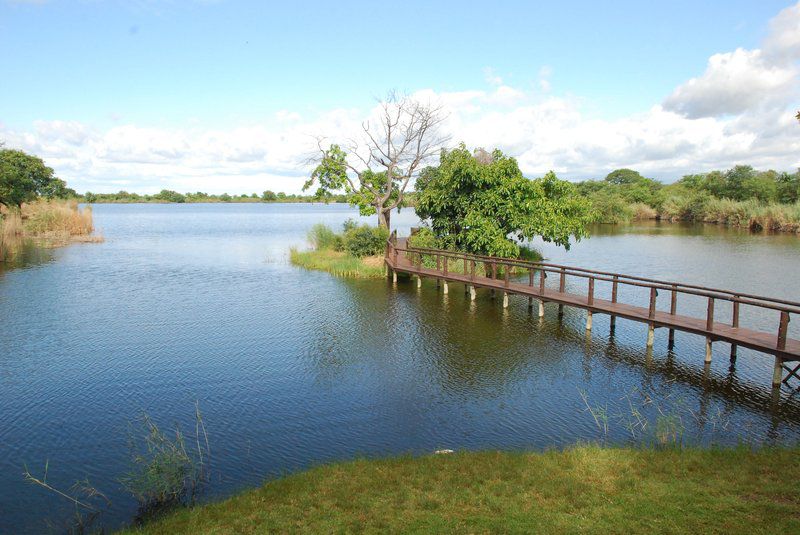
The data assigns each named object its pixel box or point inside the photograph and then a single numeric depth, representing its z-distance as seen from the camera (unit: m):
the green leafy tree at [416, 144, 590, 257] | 27.33
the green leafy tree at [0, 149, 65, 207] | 51.78
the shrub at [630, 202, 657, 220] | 81.91
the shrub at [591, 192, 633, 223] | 75.06
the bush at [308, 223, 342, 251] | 36.89
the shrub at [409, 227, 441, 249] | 30.05
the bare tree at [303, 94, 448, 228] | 37.25
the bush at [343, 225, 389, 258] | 33.00
